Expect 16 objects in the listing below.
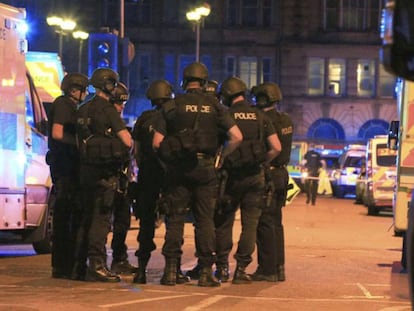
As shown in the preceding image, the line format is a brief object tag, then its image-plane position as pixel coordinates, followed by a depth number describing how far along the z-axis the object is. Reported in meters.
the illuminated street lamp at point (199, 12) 64.37
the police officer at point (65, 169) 18.75
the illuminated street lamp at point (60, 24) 61.73
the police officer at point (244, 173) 18.27
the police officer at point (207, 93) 19.36
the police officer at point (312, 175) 62.37
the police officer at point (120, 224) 19.48
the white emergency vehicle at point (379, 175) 48.34
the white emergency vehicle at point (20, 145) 22.05
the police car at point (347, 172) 73.50
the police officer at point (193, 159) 17.36
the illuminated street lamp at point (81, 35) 69.31
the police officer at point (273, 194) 19.27
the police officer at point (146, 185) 18.52
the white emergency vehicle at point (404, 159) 21.67
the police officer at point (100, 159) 17.80
